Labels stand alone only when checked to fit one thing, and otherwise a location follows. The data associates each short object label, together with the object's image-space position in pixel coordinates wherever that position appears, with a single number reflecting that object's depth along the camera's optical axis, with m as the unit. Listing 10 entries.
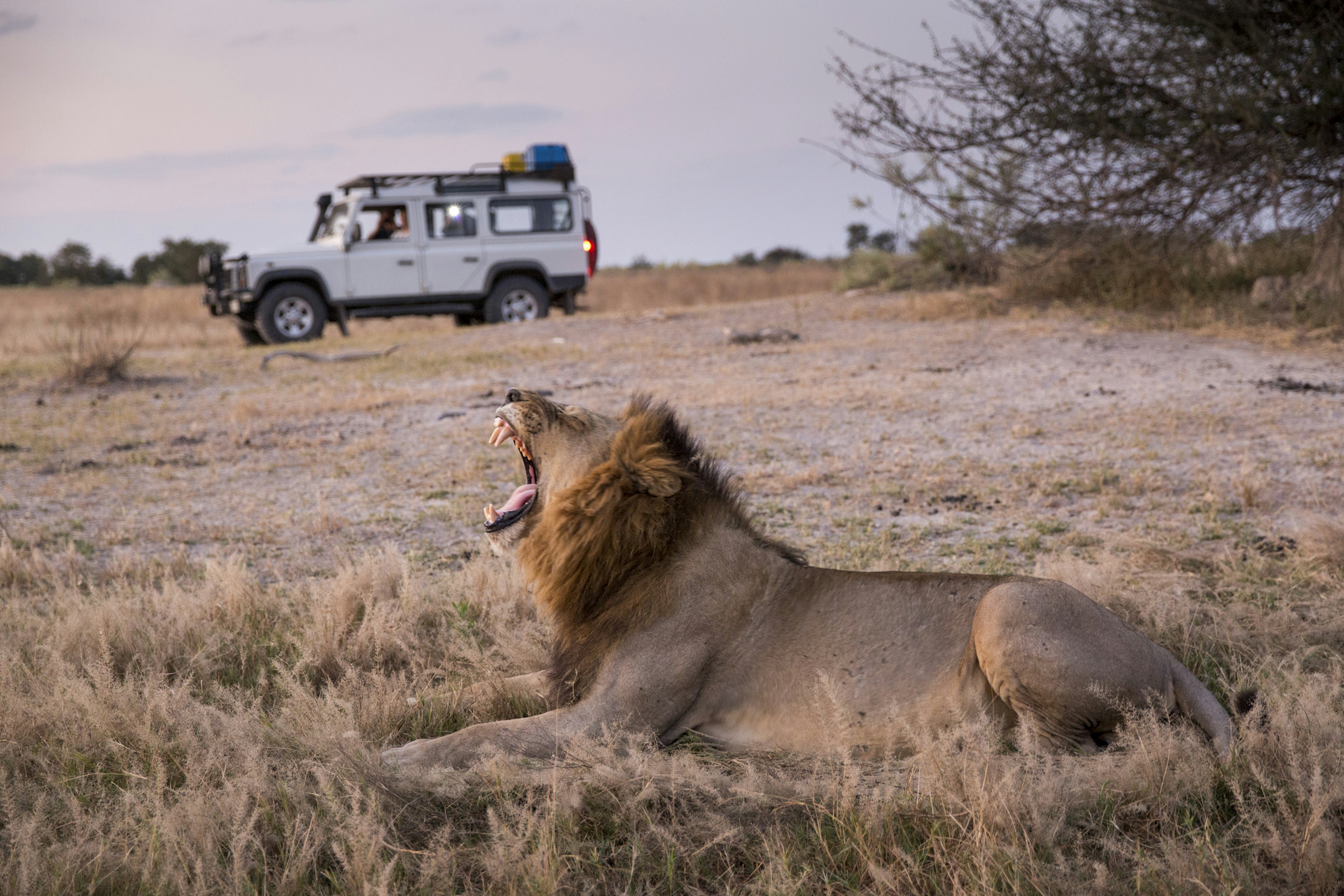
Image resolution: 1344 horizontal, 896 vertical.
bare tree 11.45
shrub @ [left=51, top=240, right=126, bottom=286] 49.50
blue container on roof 19.22
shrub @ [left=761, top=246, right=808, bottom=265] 51.78
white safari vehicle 17.55
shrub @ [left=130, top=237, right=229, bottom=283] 46.41
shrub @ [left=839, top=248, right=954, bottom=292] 18.36
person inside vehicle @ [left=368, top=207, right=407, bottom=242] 18.31
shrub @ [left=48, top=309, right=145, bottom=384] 12.87
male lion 3.01
